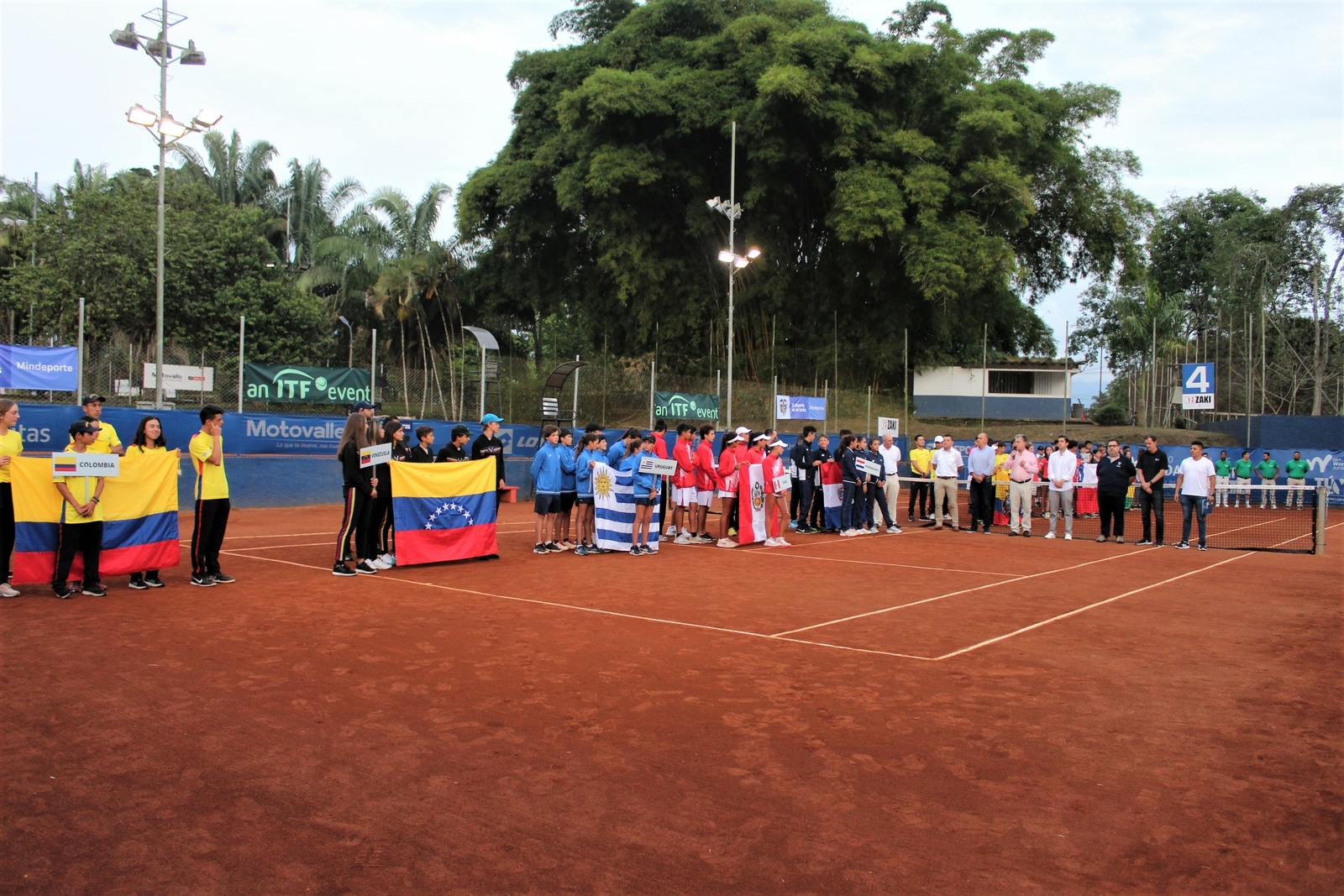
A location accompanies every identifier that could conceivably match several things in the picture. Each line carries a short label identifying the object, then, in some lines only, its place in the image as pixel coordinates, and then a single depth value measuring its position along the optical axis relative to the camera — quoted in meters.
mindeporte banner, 15.73
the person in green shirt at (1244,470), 26.31
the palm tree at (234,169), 46.84
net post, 14.37
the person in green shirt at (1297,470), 24.95
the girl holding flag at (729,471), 14.45
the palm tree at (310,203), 48.78
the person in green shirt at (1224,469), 25.98
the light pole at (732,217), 25.08
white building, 39.66
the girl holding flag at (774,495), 14.45
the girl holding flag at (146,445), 9.25
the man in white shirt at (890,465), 17.50
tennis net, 17.22
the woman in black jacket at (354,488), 10.20
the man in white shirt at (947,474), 17.78
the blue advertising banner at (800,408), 28.88
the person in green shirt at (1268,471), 25.56
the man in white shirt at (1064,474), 16.20
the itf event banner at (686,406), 25.78
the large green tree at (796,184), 32.06
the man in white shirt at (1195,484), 14.84
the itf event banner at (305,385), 18.92
